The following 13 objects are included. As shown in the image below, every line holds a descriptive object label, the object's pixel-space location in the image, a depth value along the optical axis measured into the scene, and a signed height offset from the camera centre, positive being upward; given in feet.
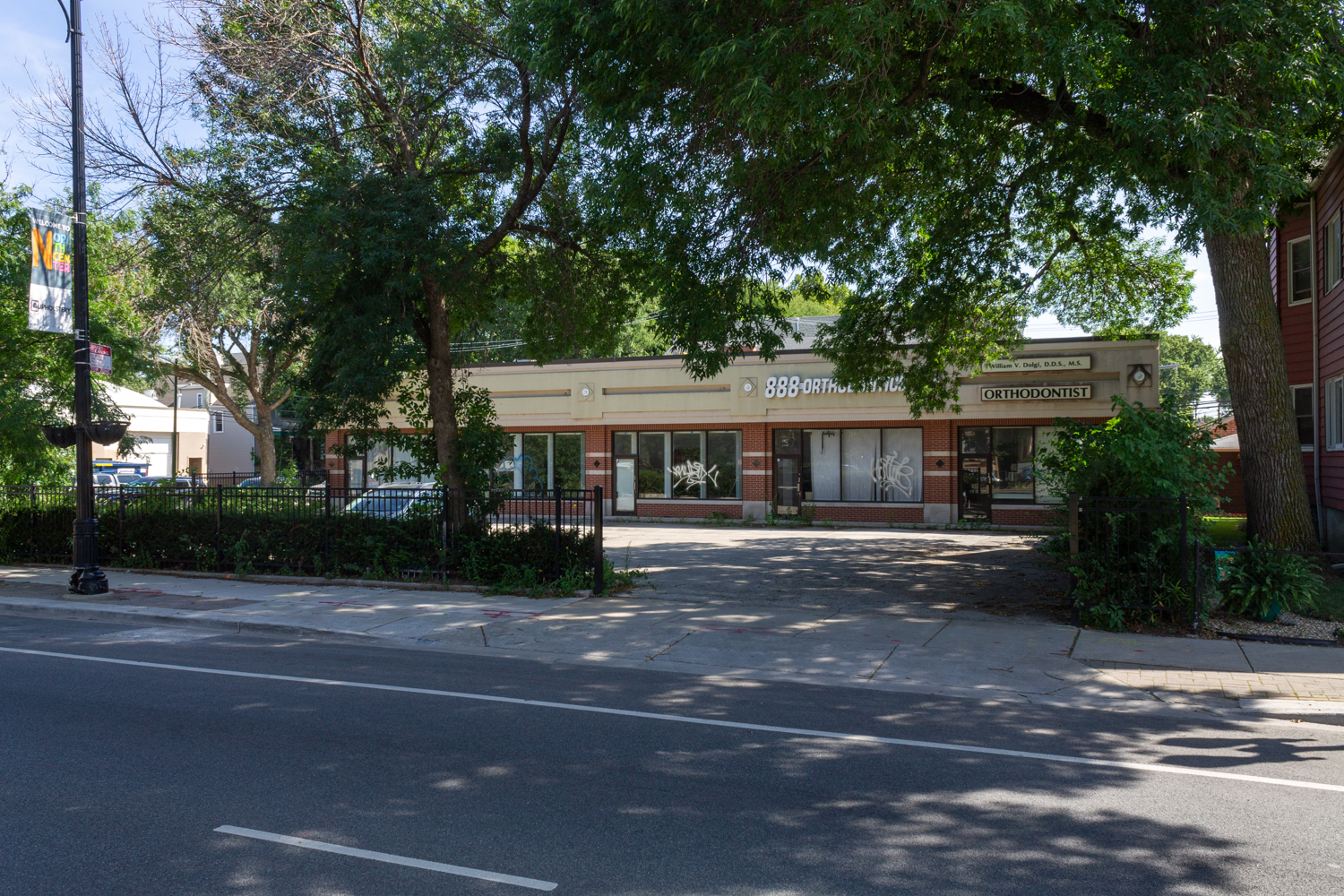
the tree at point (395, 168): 44.19 +17.22
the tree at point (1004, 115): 32.86 +15.25
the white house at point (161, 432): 150.45 +9.15
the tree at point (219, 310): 50.47 +14.25
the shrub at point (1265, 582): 35.78 -4.43
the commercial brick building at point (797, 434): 86.17 +4.55
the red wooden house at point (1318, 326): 55.52 +9.71
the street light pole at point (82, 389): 44.01 +4.74
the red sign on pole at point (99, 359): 45.57 +6.26
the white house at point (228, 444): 186.57 +7.81
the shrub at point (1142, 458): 35.65 +0.61
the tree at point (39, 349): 53.36 +8.39
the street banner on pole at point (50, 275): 43.88 +10.26
